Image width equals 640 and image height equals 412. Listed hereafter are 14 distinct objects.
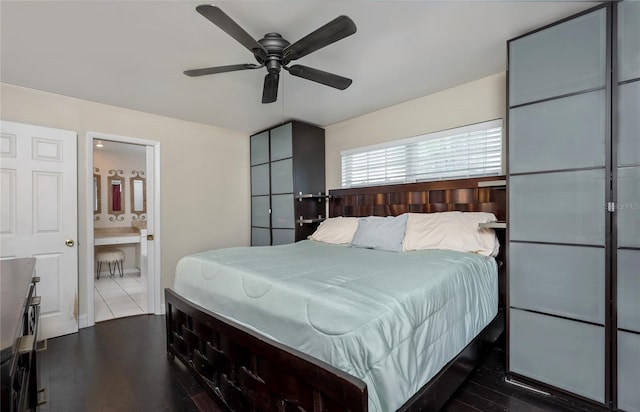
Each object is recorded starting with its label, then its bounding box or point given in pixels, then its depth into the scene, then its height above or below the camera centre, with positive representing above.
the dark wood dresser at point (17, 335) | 0.76 -0.42
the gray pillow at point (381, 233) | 2.88 -0.30
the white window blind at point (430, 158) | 2.93 +0.54
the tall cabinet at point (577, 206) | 1.78 -0.02
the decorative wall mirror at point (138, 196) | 6.00 +0.18
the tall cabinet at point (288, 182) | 4.11 +0.33
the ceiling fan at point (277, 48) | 1.61 +1.00
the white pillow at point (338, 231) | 3.43 -0.32
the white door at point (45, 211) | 2.84 -0.06
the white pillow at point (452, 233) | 2.51 -0.27
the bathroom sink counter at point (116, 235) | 4.89 -0.56
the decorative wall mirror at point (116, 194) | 5.73 +0.22
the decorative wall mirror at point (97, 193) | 5.48 +0.23
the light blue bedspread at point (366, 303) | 1.24 -0.53
